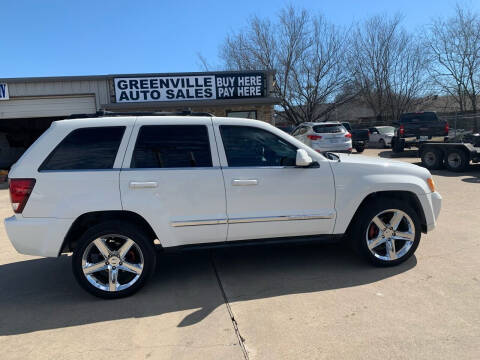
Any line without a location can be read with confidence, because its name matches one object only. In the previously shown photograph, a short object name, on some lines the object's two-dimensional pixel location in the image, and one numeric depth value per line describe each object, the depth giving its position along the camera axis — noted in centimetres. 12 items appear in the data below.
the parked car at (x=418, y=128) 1462
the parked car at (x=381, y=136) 2272
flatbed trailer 1055
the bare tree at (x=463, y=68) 2783
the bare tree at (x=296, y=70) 2781
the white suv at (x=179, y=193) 333
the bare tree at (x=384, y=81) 3111
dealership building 1413
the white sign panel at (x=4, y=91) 1396
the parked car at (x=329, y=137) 1323
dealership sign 1419
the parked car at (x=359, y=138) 1892
